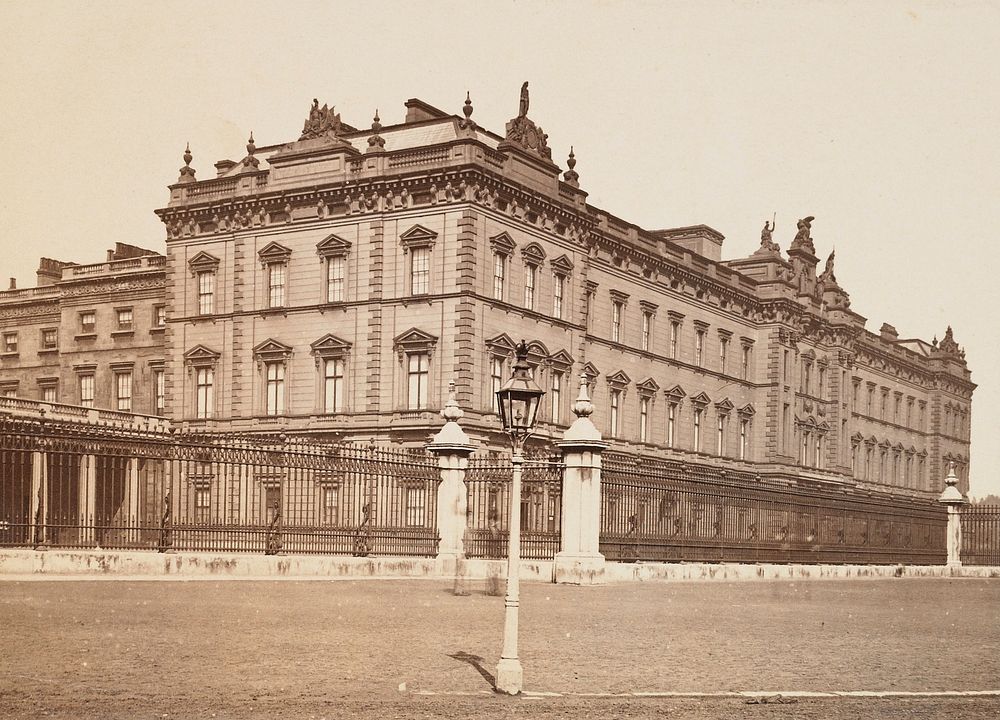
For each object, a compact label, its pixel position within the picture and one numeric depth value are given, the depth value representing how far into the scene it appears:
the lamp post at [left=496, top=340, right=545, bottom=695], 11.91
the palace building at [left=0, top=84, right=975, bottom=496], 45.22
